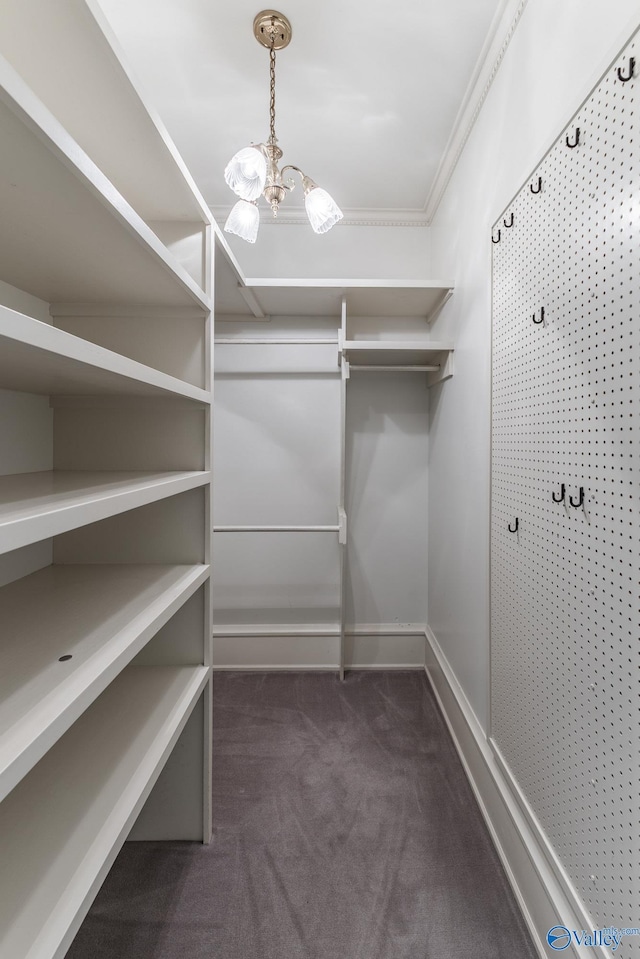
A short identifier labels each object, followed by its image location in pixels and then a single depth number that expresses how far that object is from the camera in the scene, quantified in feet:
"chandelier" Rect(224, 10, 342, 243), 4.50
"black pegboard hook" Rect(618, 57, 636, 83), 2.65
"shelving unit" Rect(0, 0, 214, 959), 2.22
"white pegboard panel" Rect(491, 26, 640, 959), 2.75
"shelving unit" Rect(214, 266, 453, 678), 7.47
